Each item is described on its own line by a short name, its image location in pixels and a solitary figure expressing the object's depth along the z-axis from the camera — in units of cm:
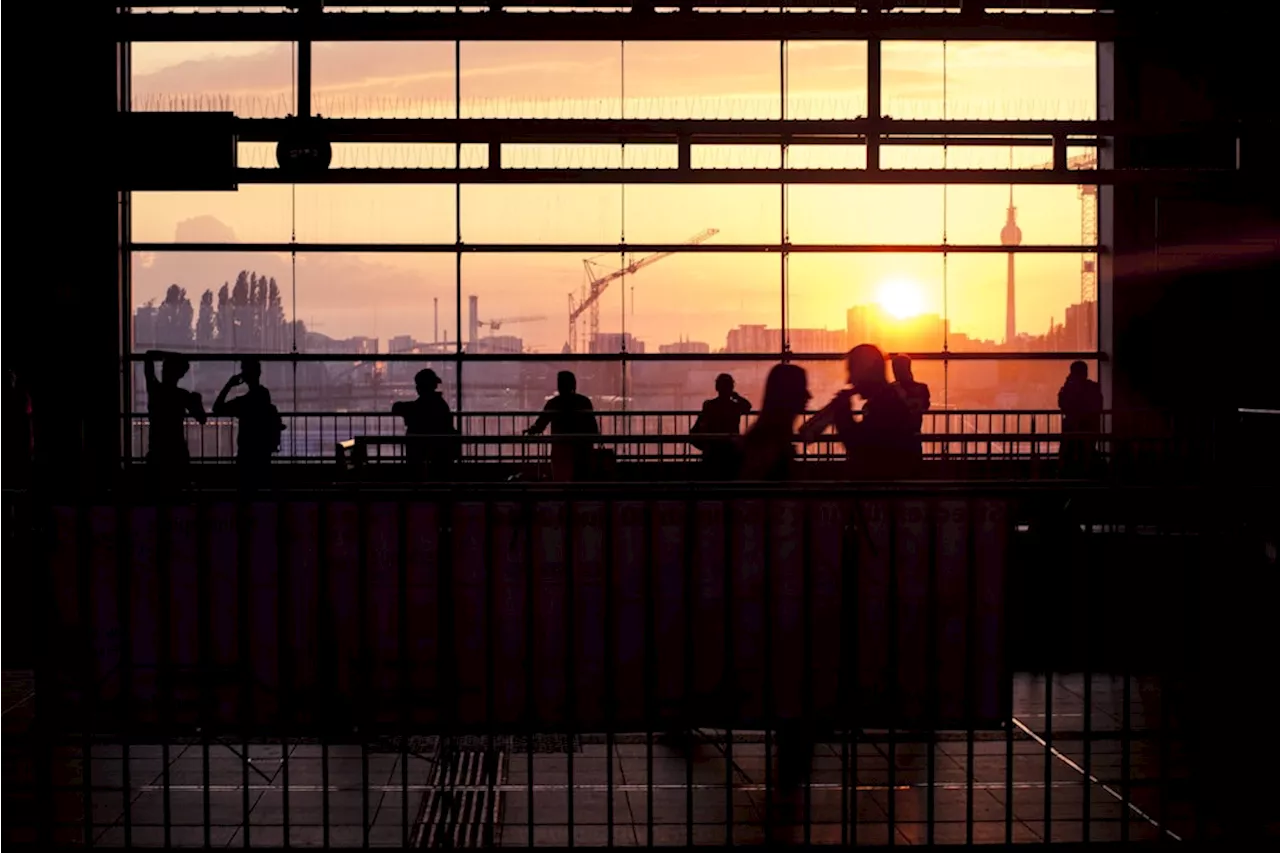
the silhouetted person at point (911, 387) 1041
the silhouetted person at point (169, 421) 1334
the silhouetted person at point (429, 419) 1367
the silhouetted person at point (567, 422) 1293
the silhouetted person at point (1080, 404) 1850
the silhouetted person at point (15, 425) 1258
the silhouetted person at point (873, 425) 845
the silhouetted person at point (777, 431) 772
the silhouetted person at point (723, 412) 1549
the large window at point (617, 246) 1967
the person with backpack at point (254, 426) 1311
